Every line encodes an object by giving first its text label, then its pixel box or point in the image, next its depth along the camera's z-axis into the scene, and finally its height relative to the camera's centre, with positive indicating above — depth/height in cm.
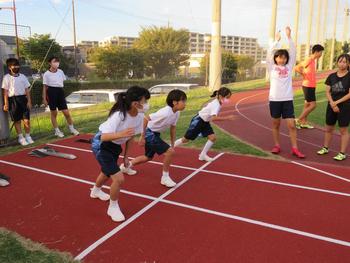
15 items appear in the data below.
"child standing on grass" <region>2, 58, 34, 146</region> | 759 -68
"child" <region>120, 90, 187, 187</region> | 498 -87
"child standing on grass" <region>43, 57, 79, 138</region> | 812 -53
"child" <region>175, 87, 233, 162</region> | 640 -115
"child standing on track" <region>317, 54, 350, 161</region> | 630 -57
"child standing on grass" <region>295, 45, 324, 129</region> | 865 -33
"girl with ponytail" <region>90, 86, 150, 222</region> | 397 -73
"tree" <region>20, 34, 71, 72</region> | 3144 +151
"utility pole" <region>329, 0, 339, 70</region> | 5975 +206
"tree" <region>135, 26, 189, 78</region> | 5056 +339
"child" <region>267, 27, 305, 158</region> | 650 -31
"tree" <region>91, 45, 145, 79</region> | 3956 +61
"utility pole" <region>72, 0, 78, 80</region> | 3381 +280
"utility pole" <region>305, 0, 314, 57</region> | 4310 +512
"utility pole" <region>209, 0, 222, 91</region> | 1725 +88
